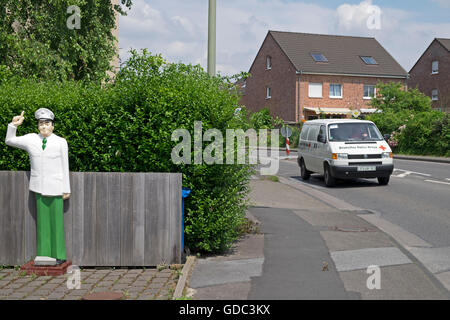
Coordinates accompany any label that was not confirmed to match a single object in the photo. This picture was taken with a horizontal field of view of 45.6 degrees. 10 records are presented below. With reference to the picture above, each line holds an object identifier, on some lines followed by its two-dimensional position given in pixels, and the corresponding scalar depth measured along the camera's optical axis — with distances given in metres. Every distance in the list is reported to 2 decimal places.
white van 15.25
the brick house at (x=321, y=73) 48.16
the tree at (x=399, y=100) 37.72
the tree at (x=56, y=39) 12.58
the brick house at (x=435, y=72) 51.16
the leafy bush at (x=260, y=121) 7.38
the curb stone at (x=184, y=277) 5.02
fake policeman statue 5.99
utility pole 9.73
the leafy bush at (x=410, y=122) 29.44
